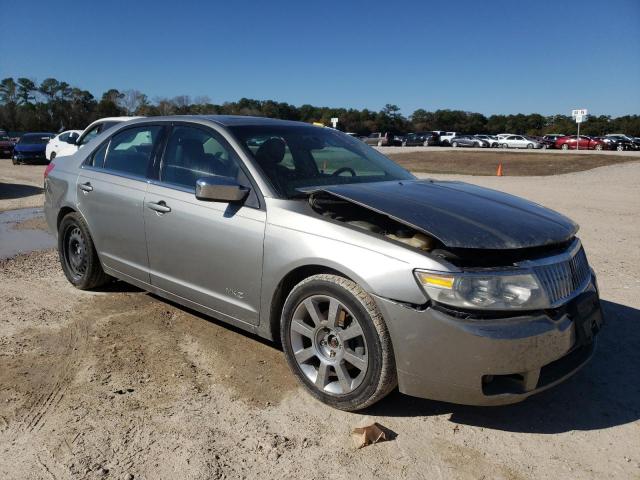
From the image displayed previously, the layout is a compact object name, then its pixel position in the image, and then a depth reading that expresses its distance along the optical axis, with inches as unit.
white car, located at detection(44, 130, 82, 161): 816.3
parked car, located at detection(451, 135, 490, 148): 2210.9
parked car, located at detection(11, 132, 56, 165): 950.4
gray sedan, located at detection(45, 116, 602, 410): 107.9
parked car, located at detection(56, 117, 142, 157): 528.4
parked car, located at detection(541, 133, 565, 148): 2176.4
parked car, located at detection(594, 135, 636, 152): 2005.4
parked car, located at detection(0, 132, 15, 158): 1116.5
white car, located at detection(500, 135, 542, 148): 2142.6
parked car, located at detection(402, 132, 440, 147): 2411.4
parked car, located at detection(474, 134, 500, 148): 2193.7
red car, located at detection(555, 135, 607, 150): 2025.1
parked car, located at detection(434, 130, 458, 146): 2372.0
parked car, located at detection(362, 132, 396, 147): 2247.0
